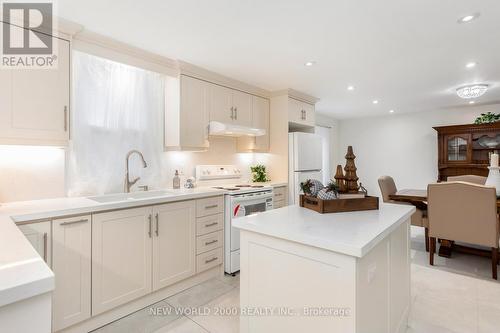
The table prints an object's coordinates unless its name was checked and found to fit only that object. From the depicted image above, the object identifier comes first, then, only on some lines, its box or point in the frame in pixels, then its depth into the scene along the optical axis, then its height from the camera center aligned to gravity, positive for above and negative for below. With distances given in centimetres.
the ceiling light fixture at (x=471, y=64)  284 +114
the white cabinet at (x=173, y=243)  224 -69
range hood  298 +45
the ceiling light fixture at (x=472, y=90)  349 +105
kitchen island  105 -48
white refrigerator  379 +9
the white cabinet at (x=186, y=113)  285 +61
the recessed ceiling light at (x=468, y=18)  192 +113
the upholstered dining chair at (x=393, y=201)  323 -46
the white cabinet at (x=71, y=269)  171 -70
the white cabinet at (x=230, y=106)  321 +80
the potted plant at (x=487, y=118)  446 +85
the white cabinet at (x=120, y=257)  189 -70
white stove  282 -37
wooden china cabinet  454 +36
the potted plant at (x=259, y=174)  387 -10
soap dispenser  295 -17
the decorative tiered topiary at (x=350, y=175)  168 -5
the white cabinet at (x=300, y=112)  393 +87
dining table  309 -95
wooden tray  155 -23
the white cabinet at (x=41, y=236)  159 -43
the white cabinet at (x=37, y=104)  178 +46
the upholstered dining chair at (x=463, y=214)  255 -49
